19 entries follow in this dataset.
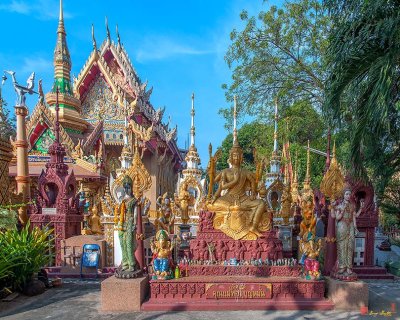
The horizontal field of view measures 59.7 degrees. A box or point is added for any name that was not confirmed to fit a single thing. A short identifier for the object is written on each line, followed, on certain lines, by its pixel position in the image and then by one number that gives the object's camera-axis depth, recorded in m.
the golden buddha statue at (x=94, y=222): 12.81
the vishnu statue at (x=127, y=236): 7.15
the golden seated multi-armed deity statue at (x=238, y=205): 8.36
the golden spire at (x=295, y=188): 17.53
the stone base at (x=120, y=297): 6.80
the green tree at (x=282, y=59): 13.32
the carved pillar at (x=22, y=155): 12.75
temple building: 19.47
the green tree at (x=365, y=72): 7.03
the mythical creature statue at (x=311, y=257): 7.22
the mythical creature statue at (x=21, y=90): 13.29
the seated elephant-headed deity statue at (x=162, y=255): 7.20
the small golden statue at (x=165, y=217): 10.54
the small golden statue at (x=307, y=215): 9.69
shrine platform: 6.94
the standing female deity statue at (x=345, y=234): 7.03
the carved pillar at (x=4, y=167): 10.08
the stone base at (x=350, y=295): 6.78
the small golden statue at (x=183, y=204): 12.14
